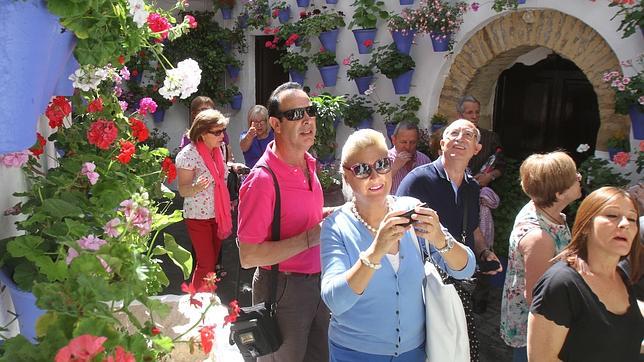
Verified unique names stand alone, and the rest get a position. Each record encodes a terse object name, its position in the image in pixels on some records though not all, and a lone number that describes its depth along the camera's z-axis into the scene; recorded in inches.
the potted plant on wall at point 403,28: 241.1
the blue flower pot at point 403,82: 254.4
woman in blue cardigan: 82.0
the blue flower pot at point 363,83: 270.8
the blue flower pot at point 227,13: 351.6
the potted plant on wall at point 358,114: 268.2
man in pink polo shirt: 101.1
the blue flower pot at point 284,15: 308.8
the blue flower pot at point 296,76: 306.9
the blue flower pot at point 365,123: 271.9
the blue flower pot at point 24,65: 45.4
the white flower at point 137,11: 60.0
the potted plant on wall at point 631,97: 175.2
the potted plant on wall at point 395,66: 249.8
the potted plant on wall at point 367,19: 259.8
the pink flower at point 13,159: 59.2
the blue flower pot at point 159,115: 353.7
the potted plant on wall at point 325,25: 279.9
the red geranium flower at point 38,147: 67.5
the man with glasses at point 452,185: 123.0
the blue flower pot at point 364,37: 263.9
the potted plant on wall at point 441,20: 228.7
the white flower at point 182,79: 77.4
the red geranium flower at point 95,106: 76.5
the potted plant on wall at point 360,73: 268.2
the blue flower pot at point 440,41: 233.0
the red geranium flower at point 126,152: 77.3
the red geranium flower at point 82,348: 40.9
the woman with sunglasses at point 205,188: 170.1
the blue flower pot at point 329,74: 286.4
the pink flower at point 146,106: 109.3
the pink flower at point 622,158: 179.0
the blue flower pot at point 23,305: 56.6
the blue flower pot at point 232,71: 353.9
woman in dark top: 83.9
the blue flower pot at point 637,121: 177.8
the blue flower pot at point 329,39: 283.3
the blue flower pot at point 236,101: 352.8
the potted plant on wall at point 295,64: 298.5
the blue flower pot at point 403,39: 246.2
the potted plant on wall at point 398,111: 253.0
